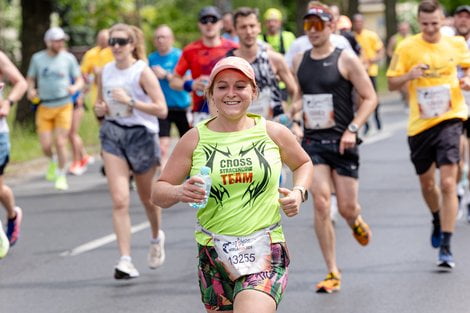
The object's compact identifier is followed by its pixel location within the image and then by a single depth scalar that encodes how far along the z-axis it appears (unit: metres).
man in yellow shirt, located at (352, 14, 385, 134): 22.58
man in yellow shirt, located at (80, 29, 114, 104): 17.69
